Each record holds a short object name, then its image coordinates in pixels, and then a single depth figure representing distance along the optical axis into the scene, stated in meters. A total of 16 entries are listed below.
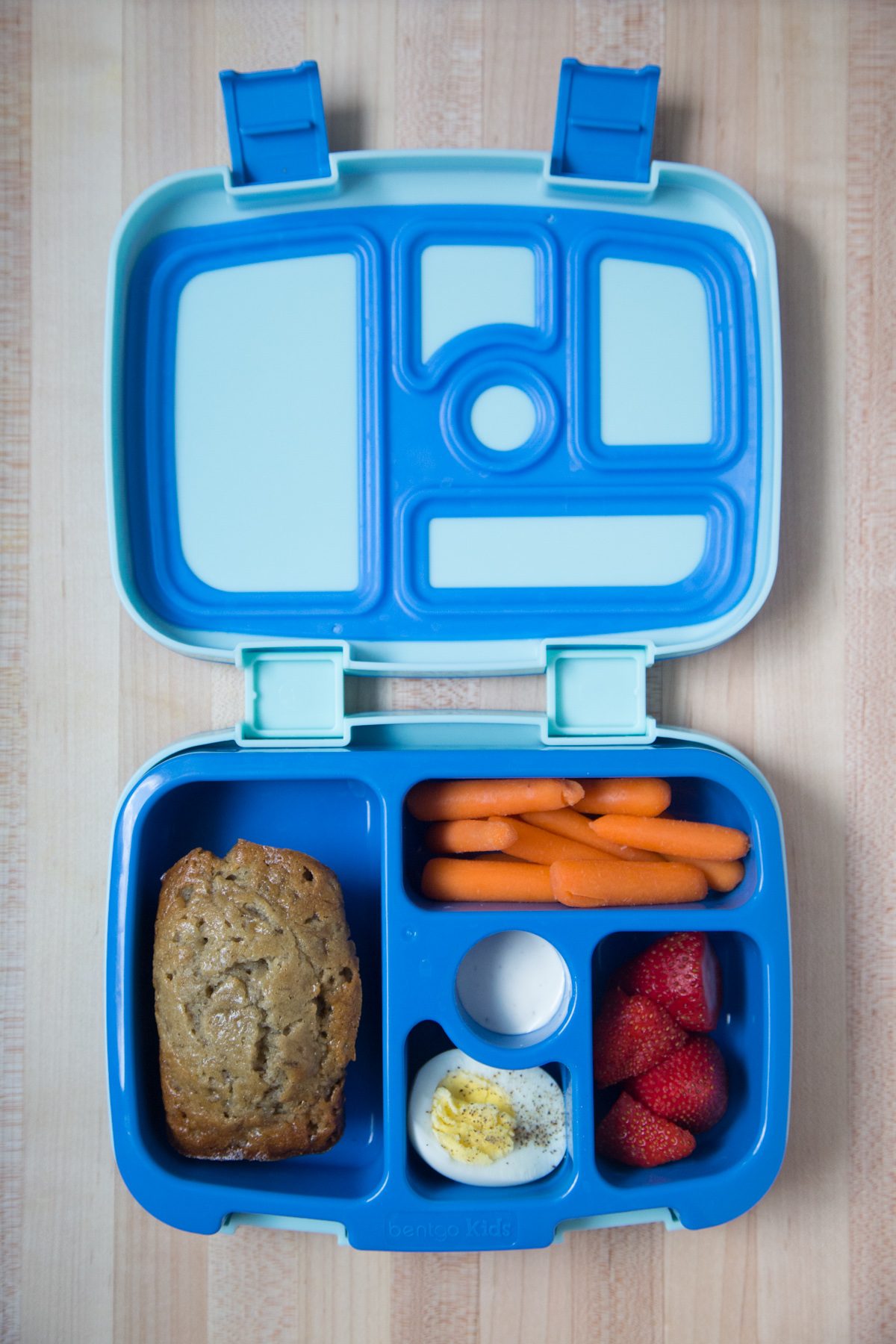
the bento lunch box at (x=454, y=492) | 0.54
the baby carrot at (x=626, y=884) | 0.55
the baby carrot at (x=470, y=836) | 0.55
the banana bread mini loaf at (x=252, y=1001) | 0.53
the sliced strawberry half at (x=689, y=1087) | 0.55
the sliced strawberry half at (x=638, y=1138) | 0.55
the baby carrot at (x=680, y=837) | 0.55
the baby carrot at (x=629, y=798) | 0.56
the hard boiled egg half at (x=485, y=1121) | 0.54
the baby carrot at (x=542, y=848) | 0.56
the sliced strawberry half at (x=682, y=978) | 0.56
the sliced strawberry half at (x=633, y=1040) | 0.55
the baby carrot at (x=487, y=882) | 0.55
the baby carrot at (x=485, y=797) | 0.55
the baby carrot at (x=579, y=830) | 0.56
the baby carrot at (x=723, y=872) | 0.56
